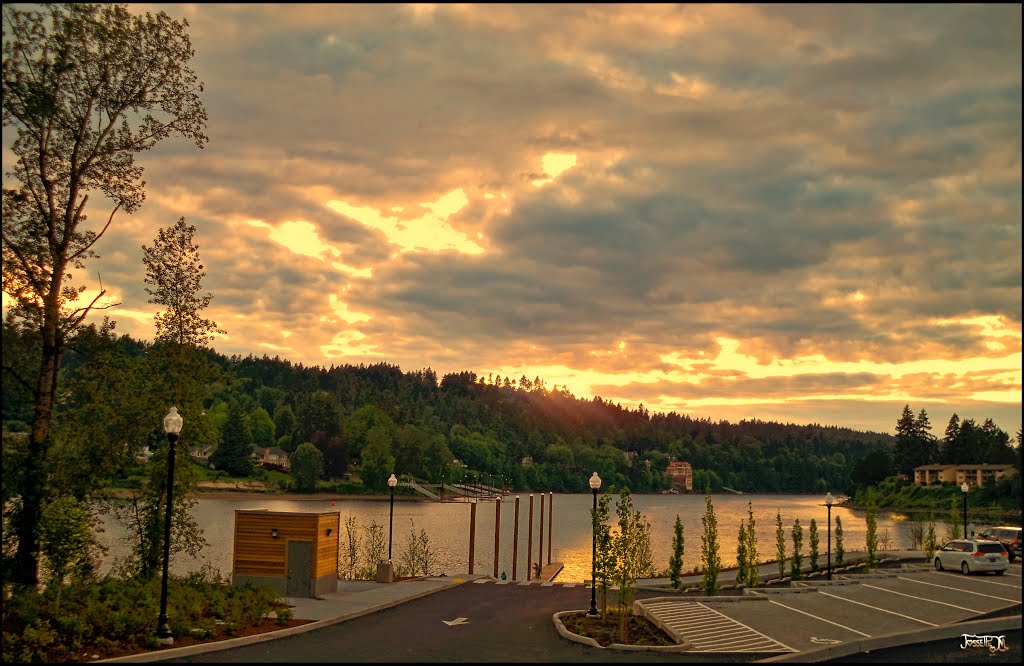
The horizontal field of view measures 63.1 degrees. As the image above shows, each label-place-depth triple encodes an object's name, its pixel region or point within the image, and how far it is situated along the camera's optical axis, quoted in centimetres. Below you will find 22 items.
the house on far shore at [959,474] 15850
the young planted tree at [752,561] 3744
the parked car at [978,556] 3962
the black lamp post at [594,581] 2828
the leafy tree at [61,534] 2203
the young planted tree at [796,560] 4044
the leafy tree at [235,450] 18000
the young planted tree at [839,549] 4586
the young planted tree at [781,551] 4191
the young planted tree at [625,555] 2684
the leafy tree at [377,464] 18962
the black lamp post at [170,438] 2355
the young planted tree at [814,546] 4462
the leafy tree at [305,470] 18075
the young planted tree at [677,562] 3808
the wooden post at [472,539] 5152
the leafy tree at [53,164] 2908
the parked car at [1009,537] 4762
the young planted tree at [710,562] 3453
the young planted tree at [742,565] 3812
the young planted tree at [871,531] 4175
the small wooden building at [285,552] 3172
